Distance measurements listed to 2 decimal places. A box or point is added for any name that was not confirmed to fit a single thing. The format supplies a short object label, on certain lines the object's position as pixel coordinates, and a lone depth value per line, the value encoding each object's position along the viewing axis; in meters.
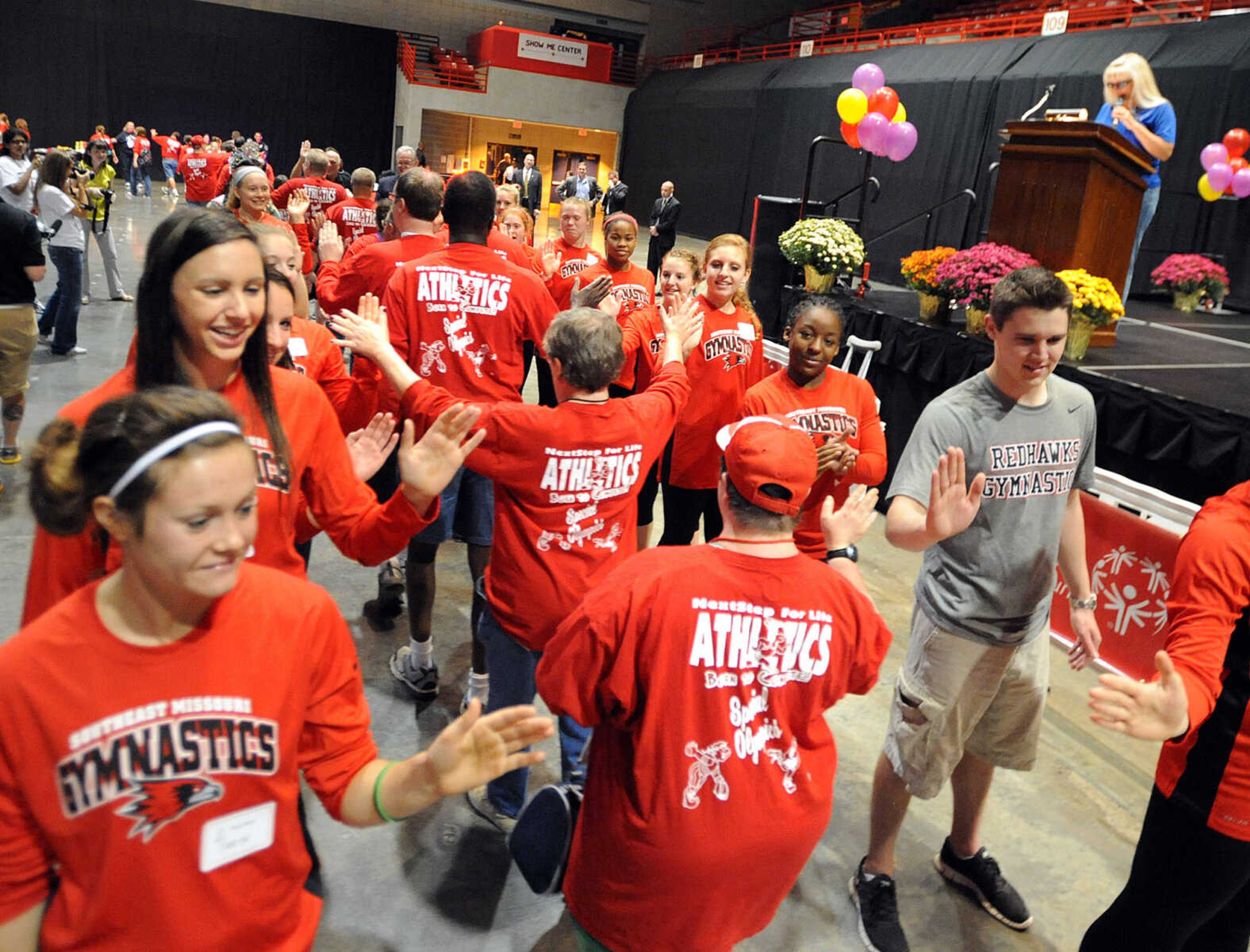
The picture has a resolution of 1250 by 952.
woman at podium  6.01
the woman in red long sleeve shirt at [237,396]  1.61
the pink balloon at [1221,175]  9.84
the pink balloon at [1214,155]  9.97
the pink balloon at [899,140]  9.58
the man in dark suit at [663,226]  13.95
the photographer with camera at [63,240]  7.28
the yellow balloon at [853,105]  10.42
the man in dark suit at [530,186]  18.27
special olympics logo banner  4.23
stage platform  4.48
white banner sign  25.69
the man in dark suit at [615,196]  15.16
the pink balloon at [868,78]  10.99
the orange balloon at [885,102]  10.21
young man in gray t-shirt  2.57
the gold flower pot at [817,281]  7.40
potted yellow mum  5.45
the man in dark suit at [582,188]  18.11
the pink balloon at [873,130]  9.57
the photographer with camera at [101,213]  9.86
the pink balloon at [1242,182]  9.82
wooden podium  5.73
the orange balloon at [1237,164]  9.88
